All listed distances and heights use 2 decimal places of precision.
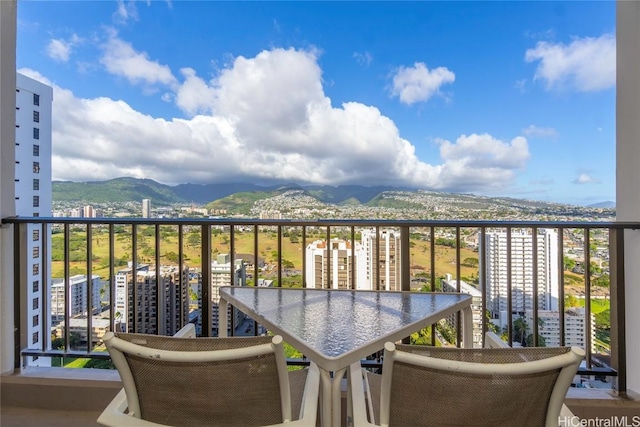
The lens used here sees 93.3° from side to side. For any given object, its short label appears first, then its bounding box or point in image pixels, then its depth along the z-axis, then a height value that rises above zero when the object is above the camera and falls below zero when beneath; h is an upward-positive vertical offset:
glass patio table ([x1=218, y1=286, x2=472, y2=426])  0.95 -0.44
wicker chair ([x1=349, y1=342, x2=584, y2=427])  0.65 -0.38
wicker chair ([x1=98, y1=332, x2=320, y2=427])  0.74 -0.43
